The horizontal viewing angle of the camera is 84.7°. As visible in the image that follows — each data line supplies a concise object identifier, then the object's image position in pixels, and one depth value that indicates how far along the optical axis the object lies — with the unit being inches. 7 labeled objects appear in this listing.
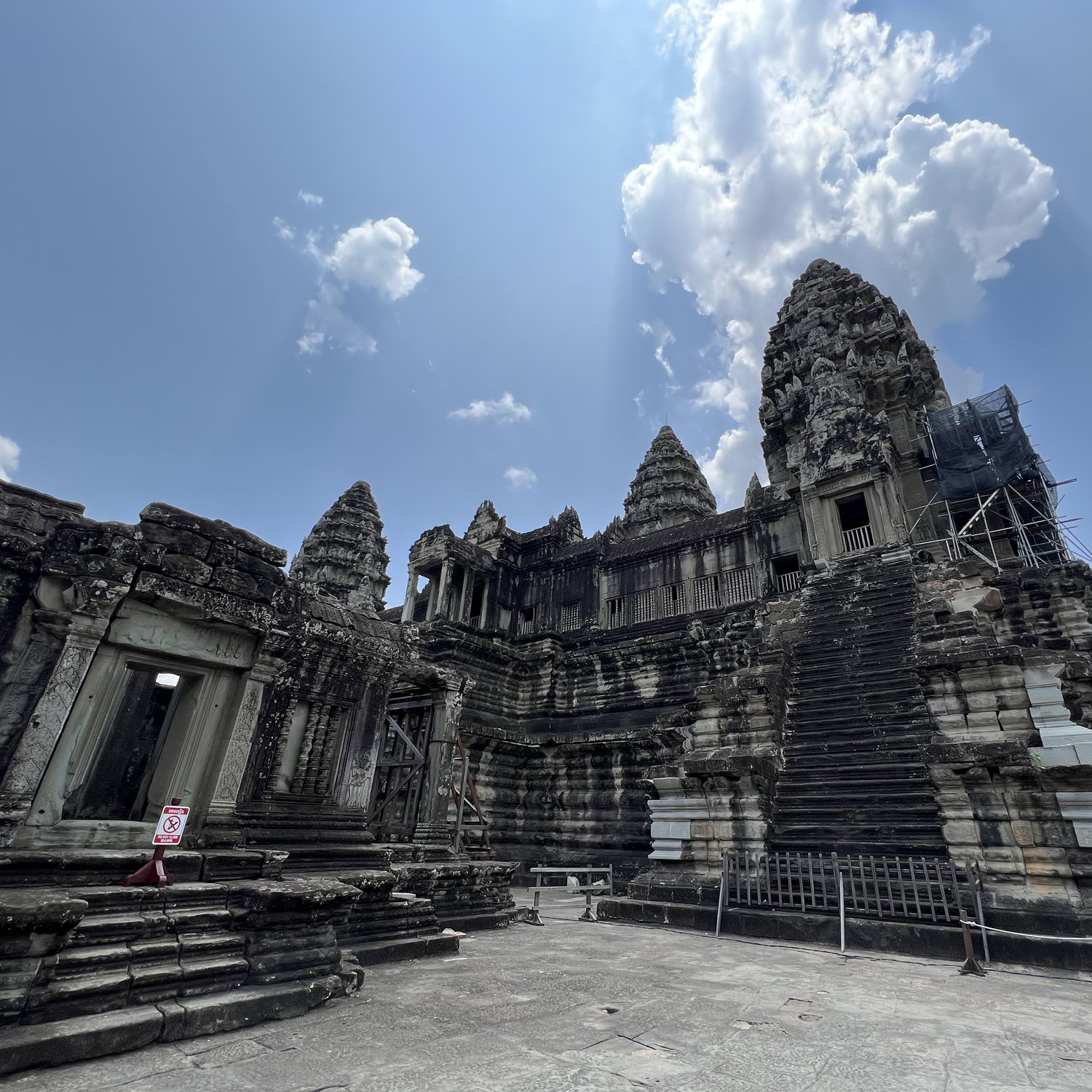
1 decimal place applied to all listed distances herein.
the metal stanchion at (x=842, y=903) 289.3
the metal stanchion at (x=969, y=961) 243.0
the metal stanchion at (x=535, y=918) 359.4
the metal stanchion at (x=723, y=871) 333.3
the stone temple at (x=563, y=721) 175.6
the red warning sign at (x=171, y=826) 165.0
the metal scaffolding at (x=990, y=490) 703.7
